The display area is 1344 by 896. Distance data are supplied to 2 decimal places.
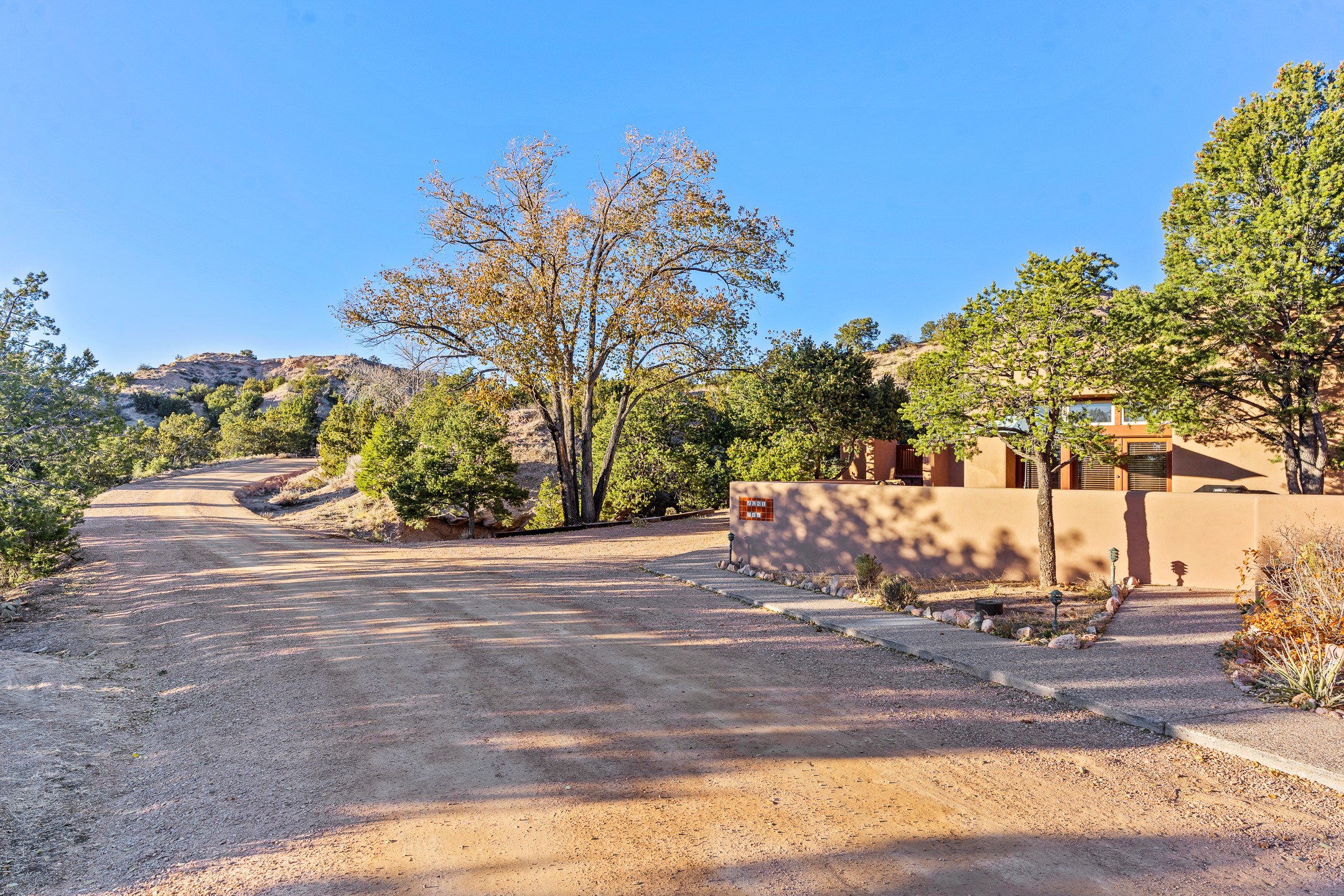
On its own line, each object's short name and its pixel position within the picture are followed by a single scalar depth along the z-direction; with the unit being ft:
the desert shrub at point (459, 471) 72.49
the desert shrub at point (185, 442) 170.60
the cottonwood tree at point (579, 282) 69.67
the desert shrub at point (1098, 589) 34.68
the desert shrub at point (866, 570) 38.52
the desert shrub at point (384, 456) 86.63
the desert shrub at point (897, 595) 34.09
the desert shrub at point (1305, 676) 19.80
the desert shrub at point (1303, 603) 21.56
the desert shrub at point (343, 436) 133.18
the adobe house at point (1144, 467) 52.24
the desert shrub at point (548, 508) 88.02
